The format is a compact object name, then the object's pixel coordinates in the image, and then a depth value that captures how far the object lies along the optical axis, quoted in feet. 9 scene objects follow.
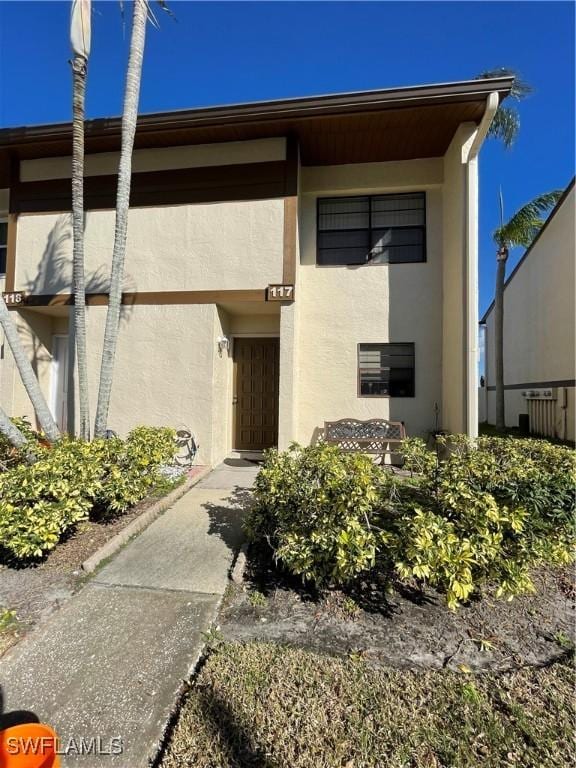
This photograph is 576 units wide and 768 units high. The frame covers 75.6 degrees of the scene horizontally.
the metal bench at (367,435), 24.30
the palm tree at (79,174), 17.58
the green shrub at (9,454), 16.03
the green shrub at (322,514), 9.54
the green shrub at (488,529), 8.77
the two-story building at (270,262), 22.35
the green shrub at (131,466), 14.85
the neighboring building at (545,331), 30.17
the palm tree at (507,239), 36.94
